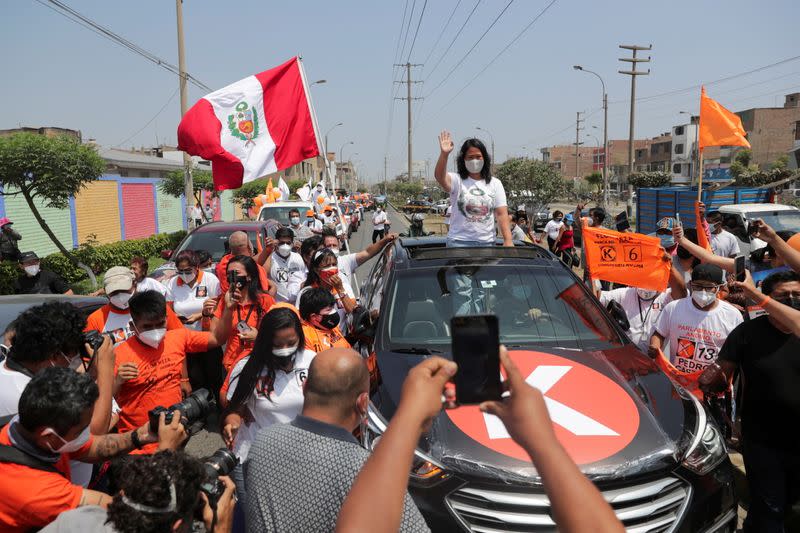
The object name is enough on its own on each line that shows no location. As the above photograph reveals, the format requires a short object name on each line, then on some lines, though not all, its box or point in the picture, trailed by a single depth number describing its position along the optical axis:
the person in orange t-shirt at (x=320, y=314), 4.09
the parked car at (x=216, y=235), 9.77
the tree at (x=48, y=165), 11.65
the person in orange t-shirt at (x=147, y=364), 3.69
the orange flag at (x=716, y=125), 6.39
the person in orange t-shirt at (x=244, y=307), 4.32
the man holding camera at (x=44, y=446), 2.26
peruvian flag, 7.00
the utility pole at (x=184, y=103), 18.70
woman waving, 5.97
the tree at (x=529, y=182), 27.64
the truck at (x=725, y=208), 13.35
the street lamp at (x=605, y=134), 35.18
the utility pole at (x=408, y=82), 55.11
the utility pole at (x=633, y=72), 30.41
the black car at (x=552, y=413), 2.91
